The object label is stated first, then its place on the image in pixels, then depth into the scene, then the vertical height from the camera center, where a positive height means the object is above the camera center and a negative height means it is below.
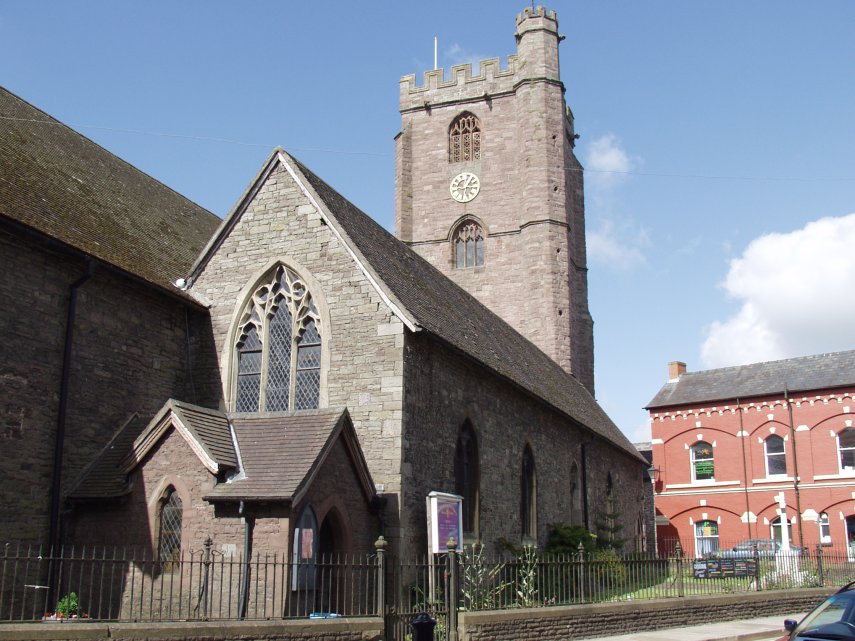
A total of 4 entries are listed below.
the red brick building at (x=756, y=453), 38.75 +3.72
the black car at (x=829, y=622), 8.79 -0.85
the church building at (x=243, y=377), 14.07 +2.93
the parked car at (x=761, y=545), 31.06 -0.34
